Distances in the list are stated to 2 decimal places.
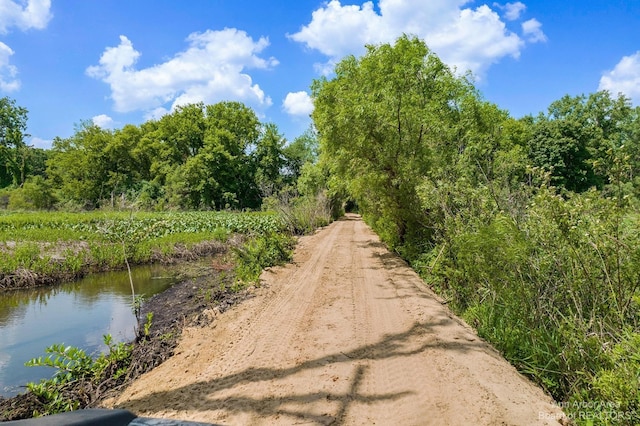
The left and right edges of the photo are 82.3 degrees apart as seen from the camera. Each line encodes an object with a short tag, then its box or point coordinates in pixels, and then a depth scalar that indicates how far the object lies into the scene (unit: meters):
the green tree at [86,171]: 47.72
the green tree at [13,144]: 54.38
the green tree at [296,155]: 55.91
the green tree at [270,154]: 52.52
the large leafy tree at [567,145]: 35.97
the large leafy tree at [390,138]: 11.21
